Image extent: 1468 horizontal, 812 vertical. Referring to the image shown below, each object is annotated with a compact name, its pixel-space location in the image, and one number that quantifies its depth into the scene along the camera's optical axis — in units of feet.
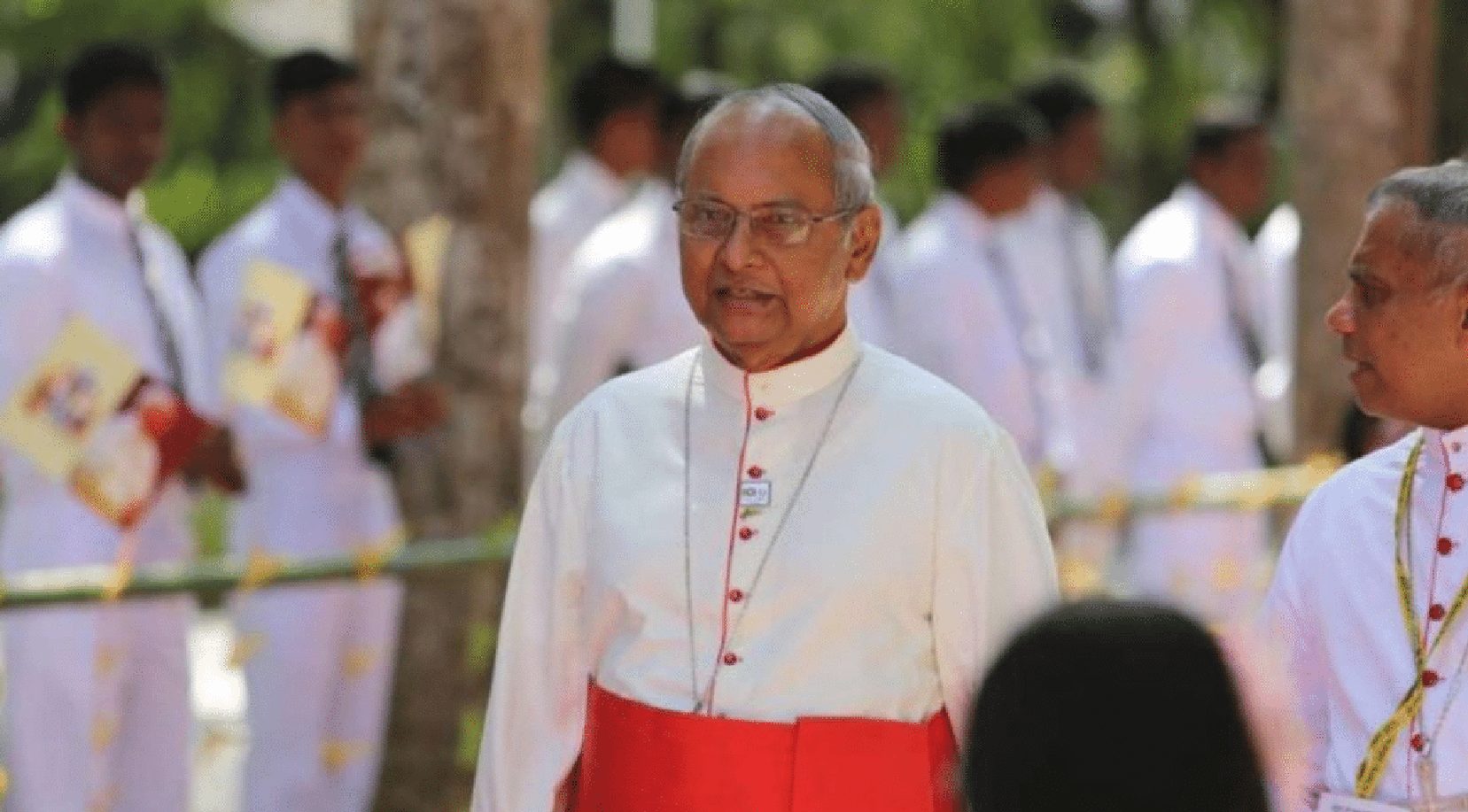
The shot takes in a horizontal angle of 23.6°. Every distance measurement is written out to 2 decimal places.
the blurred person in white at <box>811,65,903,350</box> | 38.75
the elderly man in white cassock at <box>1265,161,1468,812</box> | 17.51
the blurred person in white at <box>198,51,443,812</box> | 31.04
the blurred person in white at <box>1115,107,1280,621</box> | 42.98
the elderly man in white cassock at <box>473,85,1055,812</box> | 17.69
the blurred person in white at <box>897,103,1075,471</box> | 40.88
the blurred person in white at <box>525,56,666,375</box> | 42.06
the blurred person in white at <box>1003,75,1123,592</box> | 43.98
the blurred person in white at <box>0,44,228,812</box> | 28.45
